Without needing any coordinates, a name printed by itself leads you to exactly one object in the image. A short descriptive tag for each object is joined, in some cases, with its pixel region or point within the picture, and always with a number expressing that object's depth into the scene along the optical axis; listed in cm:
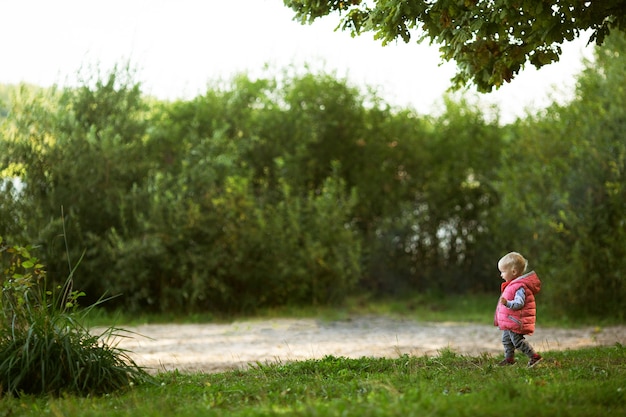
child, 1397
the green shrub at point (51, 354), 1237
